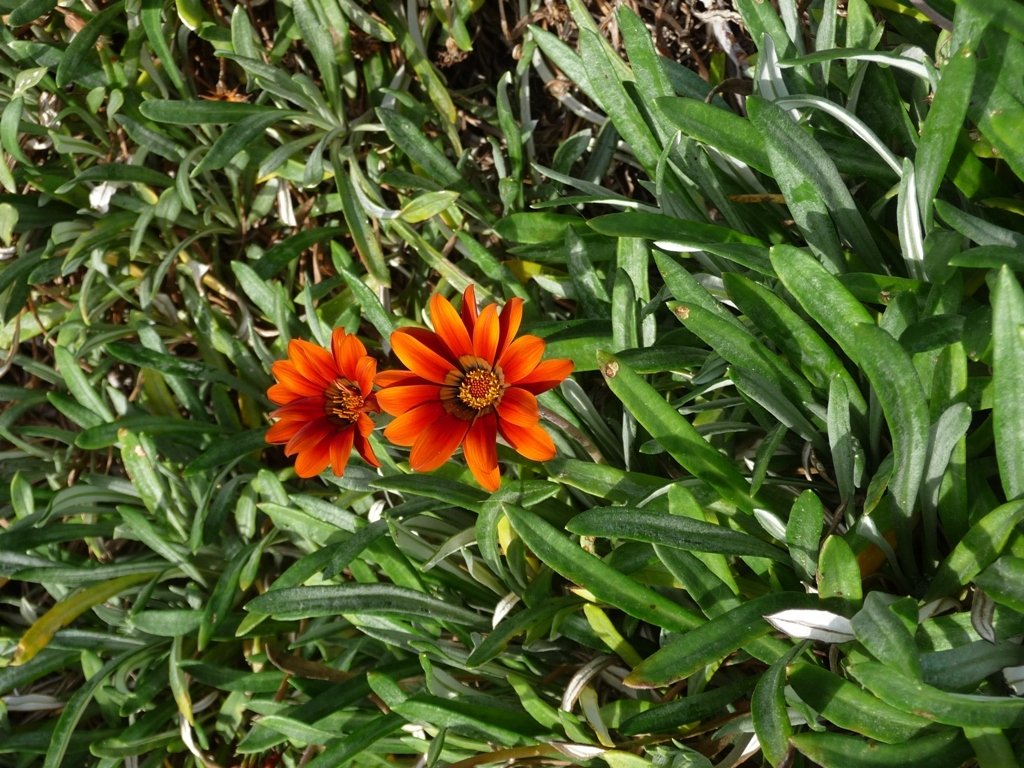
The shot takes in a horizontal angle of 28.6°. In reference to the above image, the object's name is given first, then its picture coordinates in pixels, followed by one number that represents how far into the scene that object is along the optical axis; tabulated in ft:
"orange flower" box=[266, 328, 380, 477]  2.41
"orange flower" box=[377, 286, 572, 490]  2.29
